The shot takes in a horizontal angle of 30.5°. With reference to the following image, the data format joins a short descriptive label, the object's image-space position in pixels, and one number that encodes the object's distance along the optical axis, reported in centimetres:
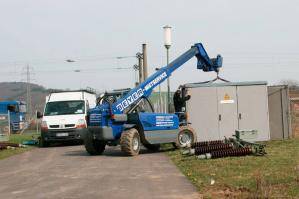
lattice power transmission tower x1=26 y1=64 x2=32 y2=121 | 6862
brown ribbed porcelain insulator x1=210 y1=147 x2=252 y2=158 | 1520
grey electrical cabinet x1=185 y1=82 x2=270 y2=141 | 2173
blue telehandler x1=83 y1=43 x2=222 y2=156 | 1831
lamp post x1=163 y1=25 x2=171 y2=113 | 2250
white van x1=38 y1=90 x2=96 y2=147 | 2512
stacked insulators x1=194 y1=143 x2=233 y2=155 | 1584
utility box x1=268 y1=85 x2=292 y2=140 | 2200
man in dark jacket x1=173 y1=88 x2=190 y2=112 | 2148
